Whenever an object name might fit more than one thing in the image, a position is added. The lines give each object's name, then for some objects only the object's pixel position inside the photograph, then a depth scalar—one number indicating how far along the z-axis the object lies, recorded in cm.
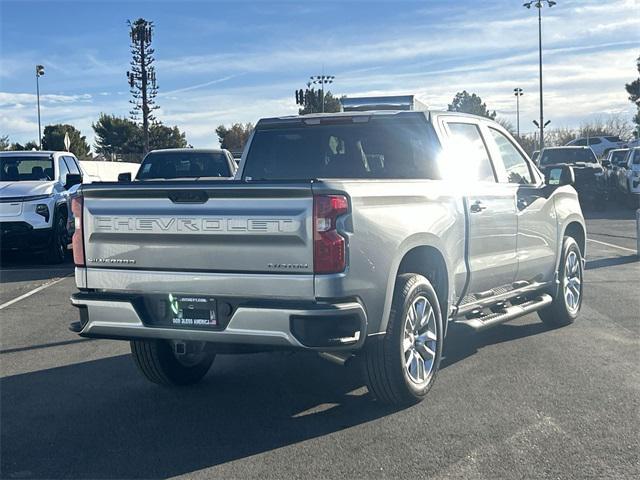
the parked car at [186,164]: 1551
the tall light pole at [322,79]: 6805
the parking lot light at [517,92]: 9000
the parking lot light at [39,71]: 5582
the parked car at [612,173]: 2775
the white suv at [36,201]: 1403
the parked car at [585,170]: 2636
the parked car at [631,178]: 2583
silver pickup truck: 480
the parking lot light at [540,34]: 4984
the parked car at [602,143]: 5075
